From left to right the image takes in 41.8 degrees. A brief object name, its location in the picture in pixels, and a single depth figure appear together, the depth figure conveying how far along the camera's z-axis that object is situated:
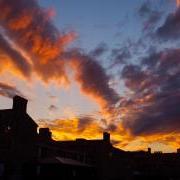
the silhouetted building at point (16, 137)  33.28
